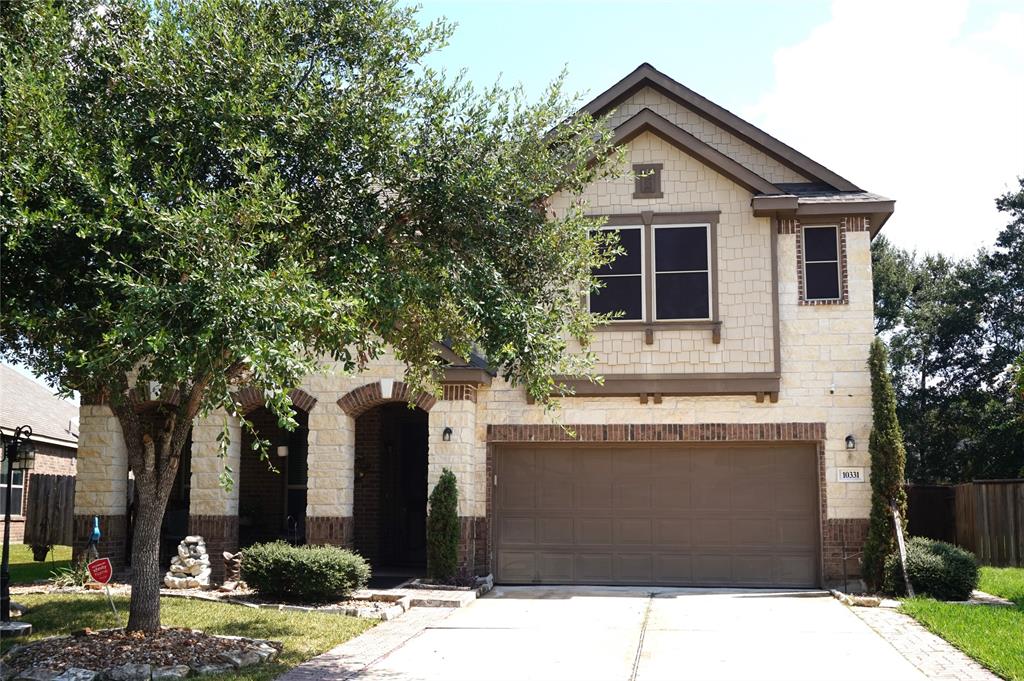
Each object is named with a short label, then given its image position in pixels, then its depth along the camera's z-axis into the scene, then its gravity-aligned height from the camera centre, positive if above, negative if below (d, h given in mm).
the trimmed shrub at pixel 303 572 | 13703 -1412
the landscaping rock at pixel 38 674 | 9102 -1858
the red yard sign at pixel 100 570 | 10648 -1075
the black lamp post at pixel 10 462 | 12086 +85
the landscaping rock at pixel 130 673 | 9219 -1865
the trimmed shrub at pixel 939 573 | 14156 -1461
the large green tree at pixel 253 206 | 8102 +2488
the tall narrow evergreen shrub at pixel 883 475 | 15336 -94
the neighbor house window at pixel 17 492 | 28922 -693
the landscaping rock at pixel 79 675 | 9055 -1850
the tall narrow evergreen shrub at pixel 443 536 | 15758 -1052
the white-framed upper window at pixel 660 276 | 16578 +3156
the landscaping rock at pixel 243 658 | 9820 -1856
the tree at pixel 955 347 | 32250 +4027
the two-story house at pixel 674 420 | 16297 +791
